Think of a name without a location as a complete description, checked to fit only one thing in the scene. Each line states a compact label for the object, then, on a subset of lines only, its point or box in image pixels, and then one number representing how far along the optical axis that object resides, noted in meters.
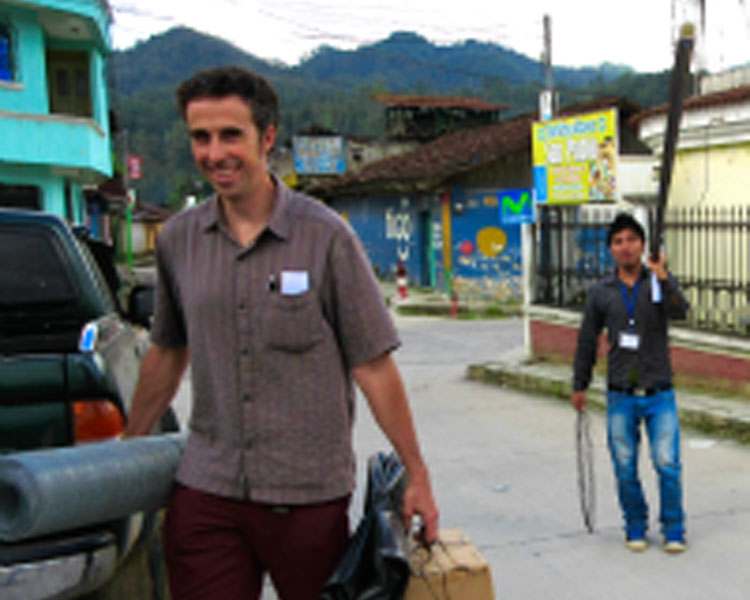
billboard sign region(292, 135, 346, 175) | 33.69
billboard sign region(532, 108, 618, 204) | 9.67
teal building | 15.66
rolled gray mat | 2.18
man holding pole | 4.27
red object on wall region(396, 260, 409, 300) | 20.44
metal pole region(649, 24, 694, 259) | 3.64
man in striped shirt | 2.08
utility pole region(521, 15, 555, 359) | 10.41
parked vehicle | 2.45
